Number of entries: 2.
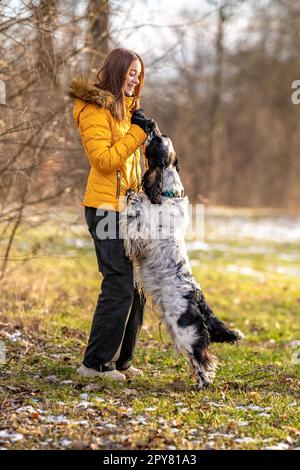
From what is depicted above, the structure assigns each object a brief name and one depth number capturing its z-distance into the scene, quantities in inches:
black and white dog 403.9
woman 396.2
